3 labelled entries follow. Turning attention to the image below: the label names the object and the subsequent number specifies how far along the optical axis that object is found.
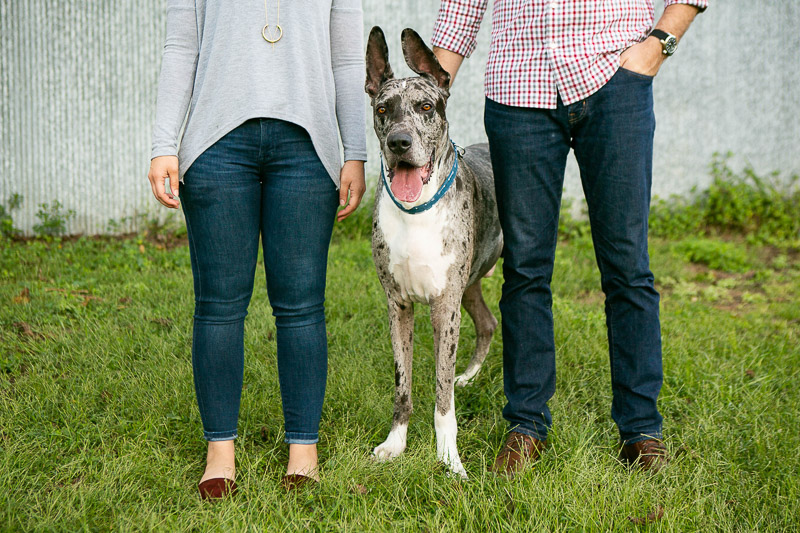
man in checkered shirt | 2.40
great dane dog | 2.46
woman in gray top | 2.19
